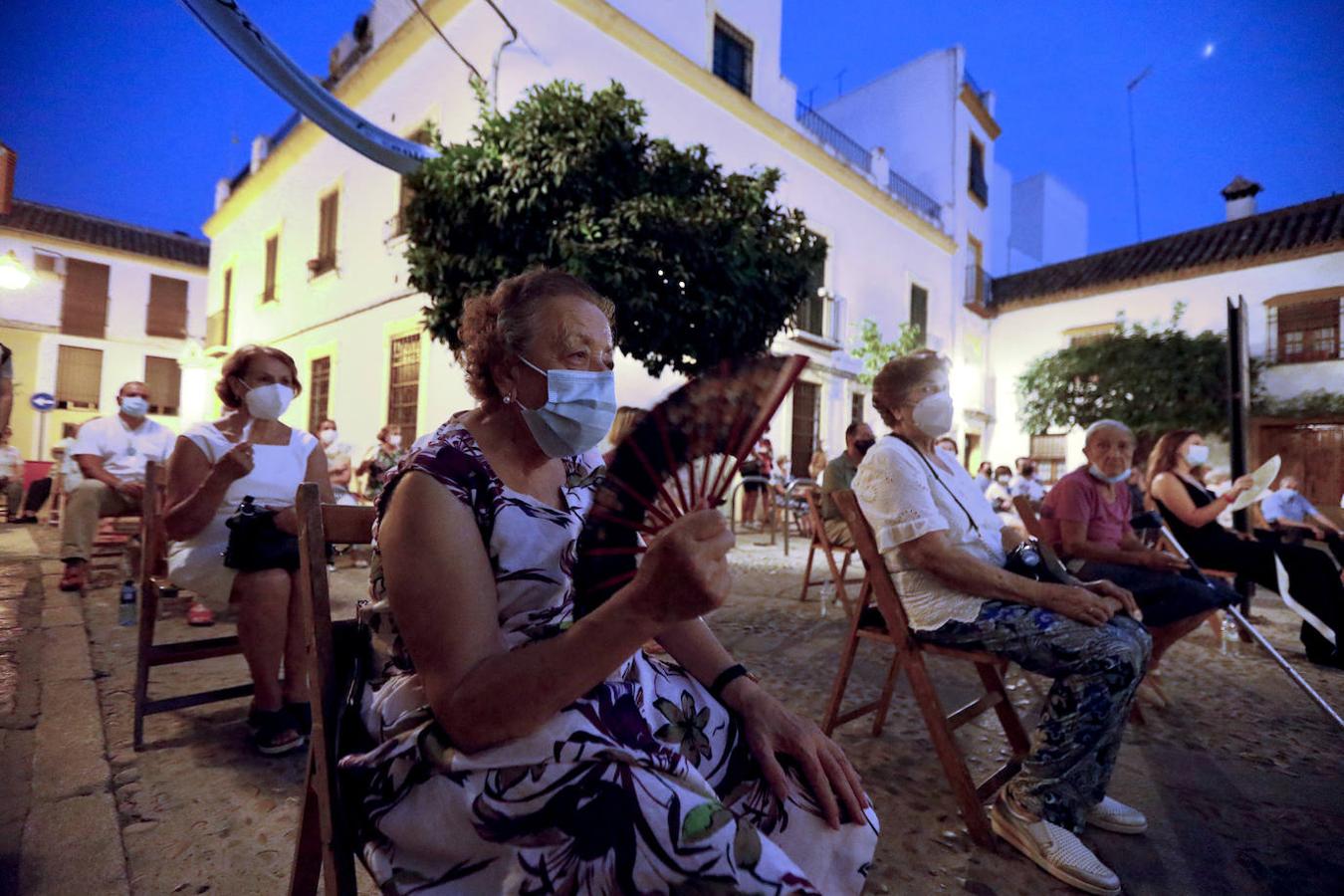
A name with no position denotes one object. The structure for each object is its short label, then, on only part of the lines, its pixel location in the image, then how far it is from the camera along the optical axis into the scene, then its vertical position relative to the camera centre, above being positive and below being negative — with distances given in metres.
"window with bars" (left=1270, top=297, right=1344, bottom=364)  13.03 +3.32
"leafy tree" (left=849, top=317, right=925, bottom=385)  13.34 +2.67
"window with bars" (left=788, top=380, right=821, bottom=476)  13.17 +0.93
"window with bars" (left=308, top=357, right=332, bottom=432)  12.30 +1.29
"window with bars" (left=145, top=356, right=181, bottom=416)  15.70 +1.69
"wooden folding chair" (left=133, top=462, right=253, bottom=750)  2.21 -0.72
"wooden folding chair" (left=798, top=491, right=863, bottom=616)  3.54 -0.47
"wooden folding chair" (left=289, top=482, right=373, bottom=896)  0.93 -0.39
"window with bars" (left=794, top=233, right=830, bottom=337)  12.90 +3.30
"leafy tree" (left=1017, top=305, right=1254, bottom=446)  14.27 +2.37
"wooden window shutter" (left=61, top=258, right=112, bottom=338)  8.19 +2.21
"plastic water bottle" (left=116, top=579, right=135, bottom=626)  3.49 -0.88
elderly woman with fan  0.78 -0.36
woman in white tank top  2.20 -0.19
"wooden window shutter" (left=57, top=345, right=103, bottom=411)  11.27 +1.31
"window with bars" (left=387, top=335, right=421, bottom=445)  9.89 +1.13
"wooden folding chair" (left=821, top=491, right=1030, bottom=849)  1.86 -0.71
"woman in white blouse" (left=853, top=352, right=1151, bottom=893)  1.77 -0.44
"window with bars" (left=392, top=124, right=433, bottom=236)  9.21 +4.08
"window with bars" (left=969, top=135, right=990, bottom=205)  18.08 +8.71
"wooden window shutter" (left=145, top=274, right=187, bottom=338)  15.34 +3.57
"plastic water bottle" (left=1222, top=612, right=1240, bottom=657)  4.02 -1.03
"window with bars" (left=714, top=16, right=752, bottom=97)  10.91 +7.31
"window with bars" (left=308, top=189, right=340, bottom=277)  11.71 +4.18
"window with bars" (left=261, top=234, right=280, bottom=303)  13.95 +4.12
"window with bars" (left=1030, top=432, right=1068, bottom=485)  17.36 +0.67
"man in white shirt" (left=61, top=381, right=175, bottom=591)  4.32 -0.16
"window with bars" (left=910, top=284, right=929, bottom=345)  16.08 +4.26
